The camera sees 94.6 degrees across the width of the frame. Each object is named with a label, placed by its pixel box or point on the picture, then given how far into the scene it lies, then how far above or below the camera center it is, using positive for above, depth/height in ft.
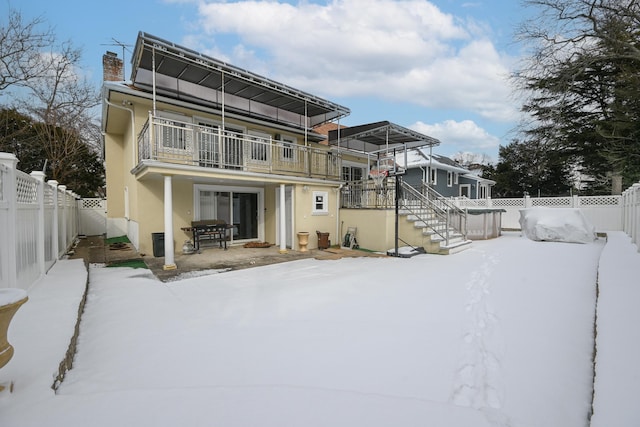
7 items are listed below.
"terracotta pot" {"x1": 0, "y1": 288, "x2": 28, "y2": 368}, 6.43 -2.15
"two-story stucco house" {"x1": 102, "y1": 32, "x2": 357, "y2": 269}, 26.16 +5.95
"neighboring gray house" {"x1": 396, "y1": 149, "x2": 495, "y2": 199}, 76.59 +9.68
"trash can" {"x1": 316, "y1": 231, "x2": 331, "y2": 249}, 35.45 -3.46
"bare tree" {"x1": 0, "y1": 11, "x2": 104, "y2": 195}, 47.16 +18.75
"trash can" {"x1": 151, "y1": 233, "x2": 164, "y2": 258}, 27.62 -2.95
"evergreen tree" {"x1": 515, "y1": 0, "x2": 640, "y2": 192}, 39.29 +21.06
